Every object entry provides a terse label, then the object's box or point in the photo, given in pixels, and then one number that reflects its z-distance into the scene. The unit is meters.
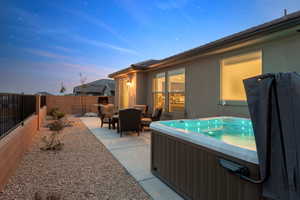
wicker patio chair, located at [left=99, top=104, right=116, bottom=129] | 7.84
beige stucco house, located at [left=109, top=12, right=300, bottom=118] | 3.75
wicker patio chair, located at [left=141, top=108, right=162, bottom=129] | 7.10
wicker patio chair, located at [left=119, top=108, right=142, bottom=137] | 5.98
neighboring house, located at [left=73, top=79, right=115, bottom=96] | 21.95
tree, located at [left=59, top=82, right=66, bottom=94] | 21.05
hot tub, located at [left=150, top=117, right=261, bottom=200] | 1.62
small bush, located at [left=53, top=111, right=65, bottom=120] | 9.12
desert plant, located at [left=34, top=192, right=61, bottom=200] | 1.97
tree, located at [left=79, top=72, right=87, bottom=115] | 14.48
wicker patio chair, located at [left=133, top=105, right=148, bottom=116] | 8.50
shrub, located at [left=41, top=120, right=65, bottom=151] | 4.55
